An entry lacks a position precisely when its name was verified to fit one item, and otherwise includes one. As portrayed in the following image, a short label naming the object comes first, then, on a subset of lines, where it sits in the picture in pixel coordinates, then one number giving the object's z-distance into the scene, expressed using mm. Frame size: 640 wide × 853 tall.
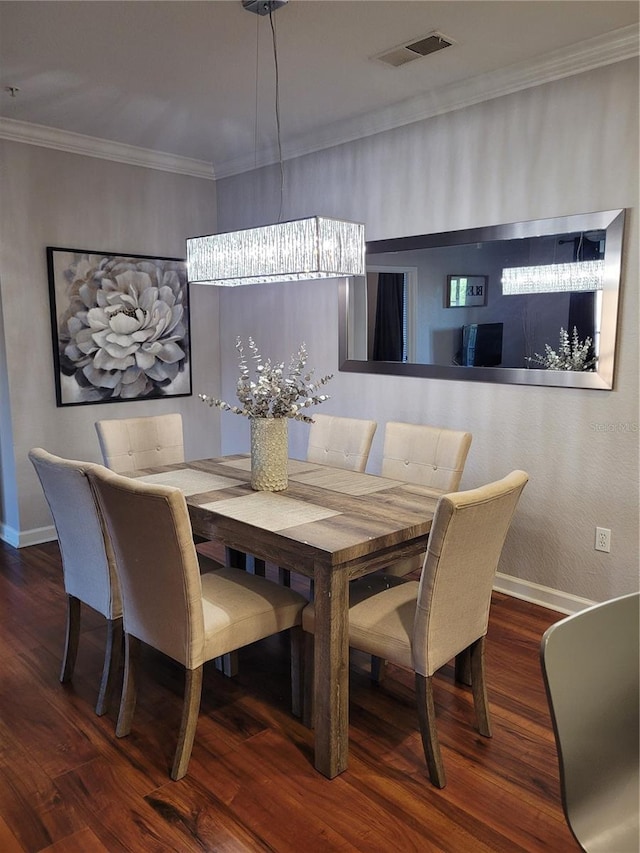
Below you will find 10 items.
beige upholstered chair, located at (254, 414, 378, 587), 3324
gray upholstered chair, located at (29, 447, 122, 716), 2322
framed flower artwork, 4332
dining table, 2055
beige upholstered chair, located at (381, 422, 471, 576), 2930
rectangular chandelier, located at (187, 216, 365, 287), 2447
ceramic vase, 2721
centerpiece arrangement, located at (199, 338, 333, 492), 2668
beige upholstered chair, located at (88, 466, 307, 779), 1992
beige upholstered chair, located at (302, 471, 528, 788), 1923
